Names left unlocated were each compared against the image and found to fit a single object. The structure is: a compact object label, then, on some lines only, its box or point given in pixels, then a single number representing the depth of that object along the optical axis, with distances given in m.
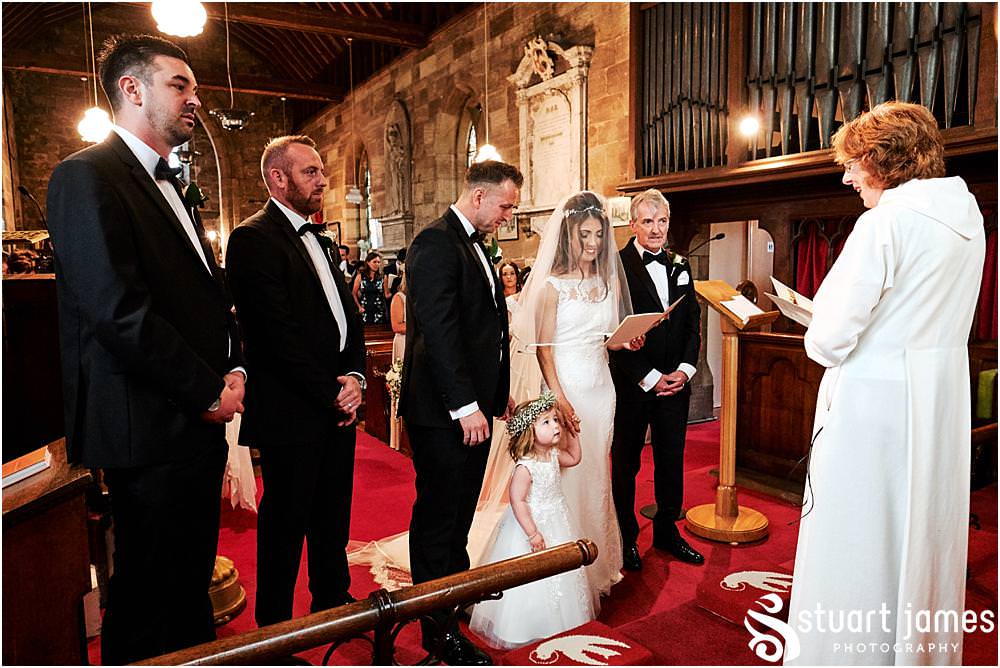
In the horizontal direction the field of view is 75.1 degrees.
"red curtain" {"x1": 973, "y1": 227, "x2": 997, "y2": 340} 4.00
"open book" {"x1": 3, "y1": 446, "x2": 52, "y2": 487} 1.36
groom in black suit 2.19
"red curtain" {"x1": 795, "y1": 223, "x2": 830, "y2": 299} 4.66
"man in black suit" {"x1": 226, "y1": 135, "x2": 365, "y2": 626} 2.12
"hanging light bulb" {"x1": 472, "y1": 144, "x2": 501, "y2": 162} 6.98
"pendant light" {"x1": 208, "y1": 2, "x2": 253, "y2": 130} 9.30
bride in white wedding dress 2.80
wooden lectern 3.39
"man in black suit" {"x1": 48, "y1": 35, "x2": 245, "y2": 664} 1.48
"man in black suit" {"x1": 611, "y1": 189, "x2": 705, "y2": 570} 3.11
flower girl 2.40
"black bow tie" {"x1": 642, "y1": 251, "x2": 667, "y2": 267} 3.19
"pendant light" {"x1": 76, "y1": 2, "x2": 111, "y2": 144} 8.07
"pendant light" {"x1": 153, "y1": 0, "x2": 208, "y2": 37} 4.77
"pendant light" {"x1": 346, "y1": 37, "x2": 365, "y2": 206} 12.17
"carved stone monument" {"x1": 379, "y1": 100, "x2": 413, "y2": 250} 10.46
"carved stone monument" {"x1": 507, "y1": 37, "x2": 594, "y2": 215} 6.55
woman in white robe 1.75
